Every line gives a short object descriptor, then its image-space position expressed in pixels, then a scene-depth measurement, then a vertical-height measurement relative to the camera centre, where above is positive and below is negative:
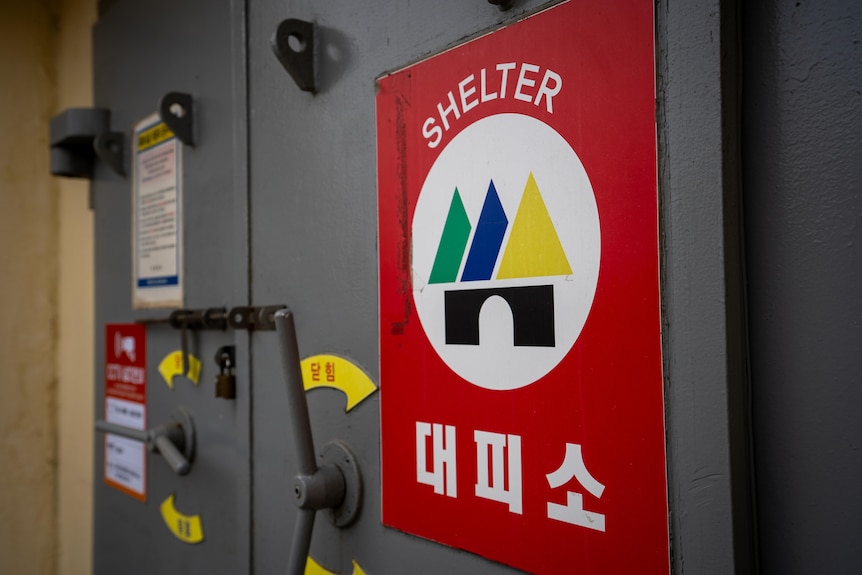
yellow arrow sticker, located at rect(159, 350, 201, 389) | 1.18 -0.11
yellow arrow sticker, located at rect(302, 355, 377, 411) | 0.83 -0.09
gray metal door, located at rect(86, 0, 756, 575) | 0.53 +0.07
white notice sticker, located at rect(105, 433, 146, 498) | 1.35 -0.32
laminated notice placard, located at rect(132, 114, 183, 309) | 1.24 +0.19
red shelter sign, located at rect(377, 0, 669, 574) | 0.56 +0.01
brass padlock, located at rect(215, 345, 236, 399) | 1.04 -0.10
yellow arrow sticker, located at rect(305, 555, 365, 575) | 0.89 -0.36
